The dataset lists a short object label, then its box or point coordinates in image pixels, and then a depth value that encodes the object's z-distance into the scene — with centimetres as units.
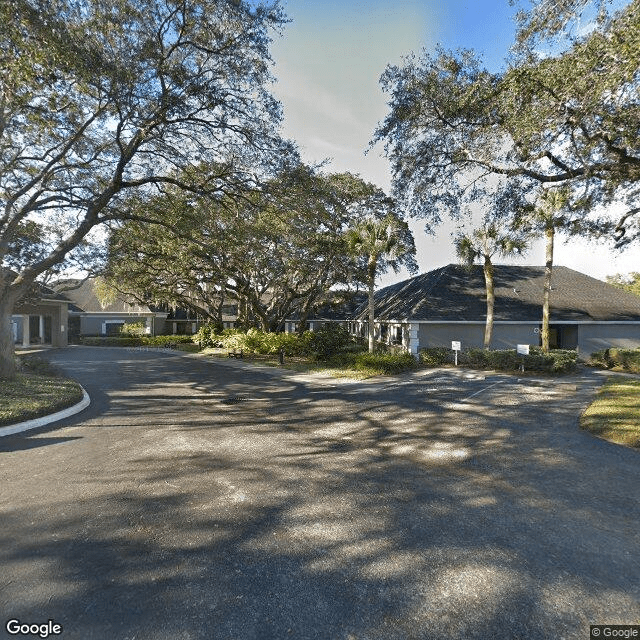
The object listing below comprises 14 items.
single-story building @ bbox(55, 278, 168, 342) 4434
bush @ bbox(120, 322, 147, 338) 4298
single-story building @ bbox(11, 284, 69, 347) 3216
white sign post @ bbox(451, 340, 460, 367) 1837
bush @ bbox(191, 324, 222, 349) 3341
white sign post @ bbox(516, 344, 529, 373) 1688
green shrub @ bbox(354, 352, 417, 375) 1808
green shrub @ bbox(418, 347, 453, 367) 2041
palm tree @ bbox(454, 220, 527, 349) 1909
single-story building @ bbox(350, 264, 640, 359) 2181
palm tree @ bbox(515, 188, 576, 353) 1276
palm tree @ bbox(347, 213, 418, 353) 1978
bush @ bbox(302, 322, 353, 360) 2175
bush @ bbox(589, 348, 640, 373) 1906
